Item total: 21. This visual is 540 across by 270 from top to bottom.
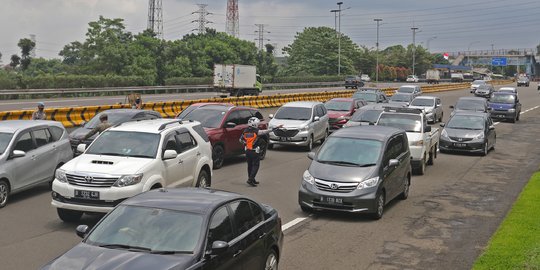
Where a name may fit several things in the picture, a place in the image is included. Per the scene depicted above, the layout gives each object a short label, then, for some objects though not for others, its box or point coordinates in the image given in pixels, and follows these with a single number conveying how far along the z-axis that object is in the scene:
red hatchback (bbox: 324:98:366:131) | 30.00
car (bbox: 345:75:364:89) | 80.24
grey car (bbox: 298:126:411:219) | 12.50
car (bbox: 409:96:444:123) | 36.84
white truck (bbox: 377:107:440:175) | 19.25
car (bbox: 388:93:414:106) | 39.16
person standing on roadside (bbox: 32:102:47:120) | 19.75
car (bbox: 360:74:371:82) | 109.21
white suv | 10.97
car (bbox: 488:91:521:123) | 40.34
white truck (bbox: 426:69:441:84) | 112.19
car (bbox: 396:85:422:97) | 49.12
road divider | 25.81
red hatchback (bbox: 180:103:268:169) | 19.14
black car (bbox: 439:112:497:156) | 24.08
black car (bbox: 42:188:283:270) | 6.20
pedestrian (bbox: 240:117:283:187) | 16.12
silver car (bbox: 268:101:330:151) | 24.14
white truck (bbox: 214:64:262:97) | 56.72
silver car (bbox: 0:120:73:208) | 13.33
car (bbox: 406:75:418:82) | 116.04
